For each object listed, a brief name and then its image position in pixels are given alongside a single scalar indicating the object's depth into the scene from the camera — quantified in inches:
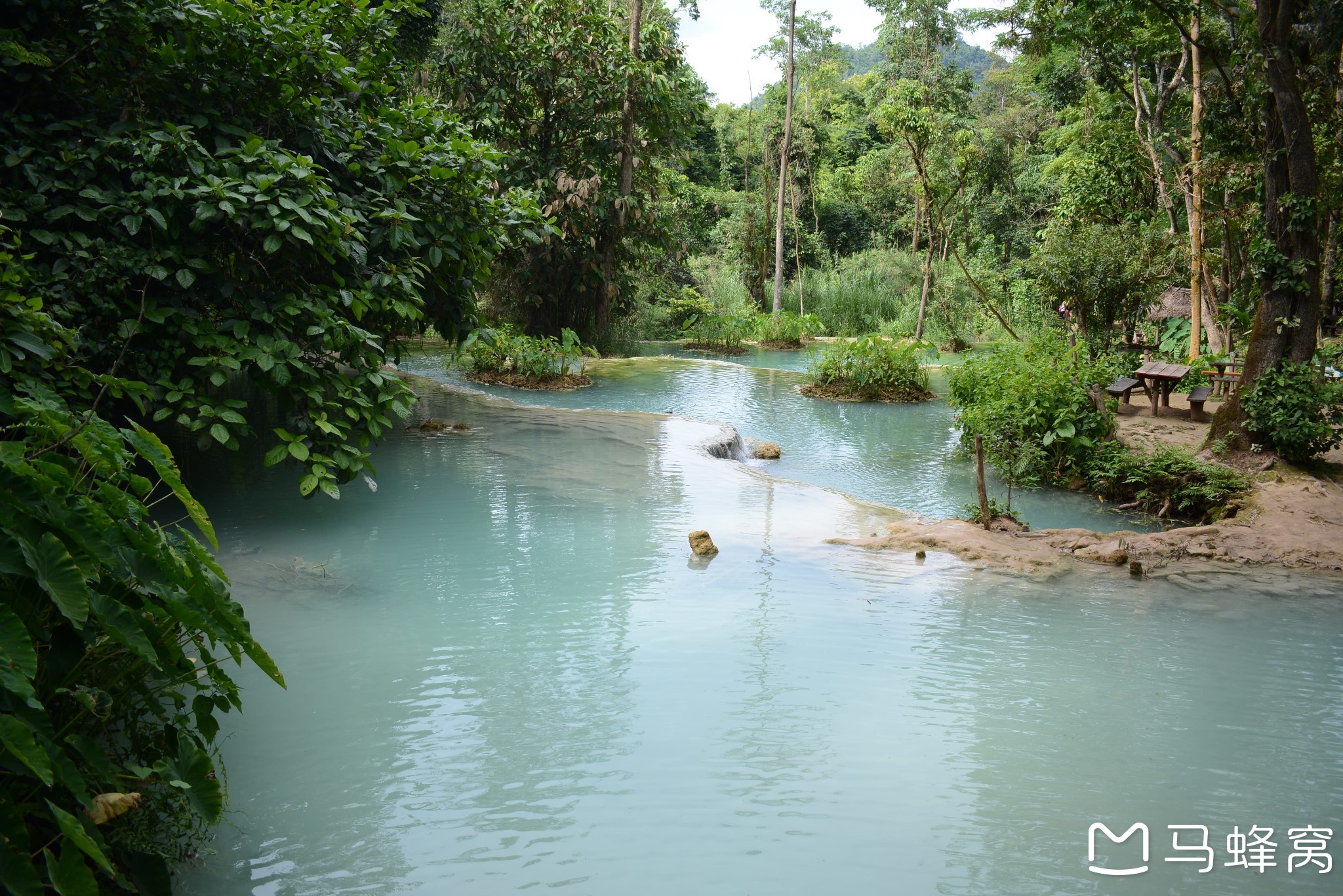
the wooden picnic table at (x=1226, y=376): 415.2
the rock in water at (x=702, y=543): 226.4
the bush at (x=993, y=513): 263.1
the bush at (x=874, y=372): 526.9
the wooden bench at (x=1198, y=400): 408.2
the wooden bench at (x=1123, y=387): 420.8
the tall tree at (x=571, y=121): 585.6
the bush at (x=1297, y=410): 306.2
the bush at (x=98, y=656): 74.4
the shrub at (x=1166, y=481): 294.8
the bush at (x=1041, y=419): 330.6
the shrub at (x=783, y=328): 804.0
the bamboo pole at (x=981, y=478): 247.6
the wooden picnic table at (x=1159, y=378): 414.3
